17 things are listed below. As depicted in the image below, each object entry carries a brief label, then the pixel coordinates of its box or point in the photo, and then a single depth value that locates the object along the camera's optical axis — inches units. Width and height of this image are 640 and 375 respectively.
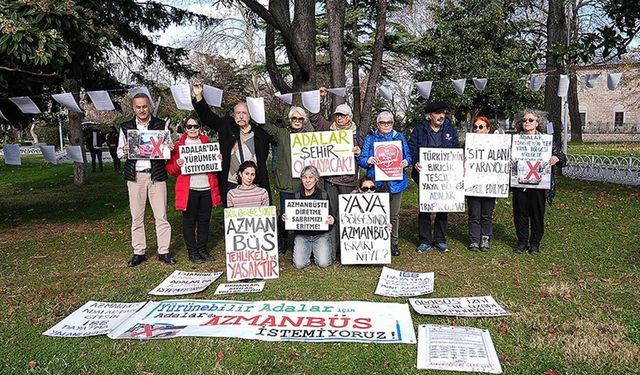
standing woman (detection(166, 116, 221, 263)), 239.1
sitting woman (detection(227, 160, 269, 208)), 231.1
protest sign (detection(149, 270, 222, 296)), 203.9
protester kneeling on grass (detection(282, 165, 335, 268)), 234.4
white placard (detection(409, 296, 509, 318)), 174.2
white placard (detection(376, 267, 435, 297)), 198.0
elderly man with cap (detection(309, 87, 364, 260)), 245.9
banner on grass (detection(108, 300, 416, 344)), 159.0
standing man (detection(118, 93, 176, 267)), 232.4
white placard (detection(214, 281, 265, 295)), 201.3
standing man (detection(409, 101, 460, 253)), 248.4
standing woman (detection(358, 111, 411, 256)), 244.8
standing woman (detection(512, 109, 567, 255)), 245.8
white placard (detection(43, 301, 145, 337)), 167.2
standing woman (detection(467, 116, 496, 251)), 257.9
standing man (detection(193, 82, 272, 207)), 239.8
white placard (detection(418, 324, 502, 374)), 137.8
